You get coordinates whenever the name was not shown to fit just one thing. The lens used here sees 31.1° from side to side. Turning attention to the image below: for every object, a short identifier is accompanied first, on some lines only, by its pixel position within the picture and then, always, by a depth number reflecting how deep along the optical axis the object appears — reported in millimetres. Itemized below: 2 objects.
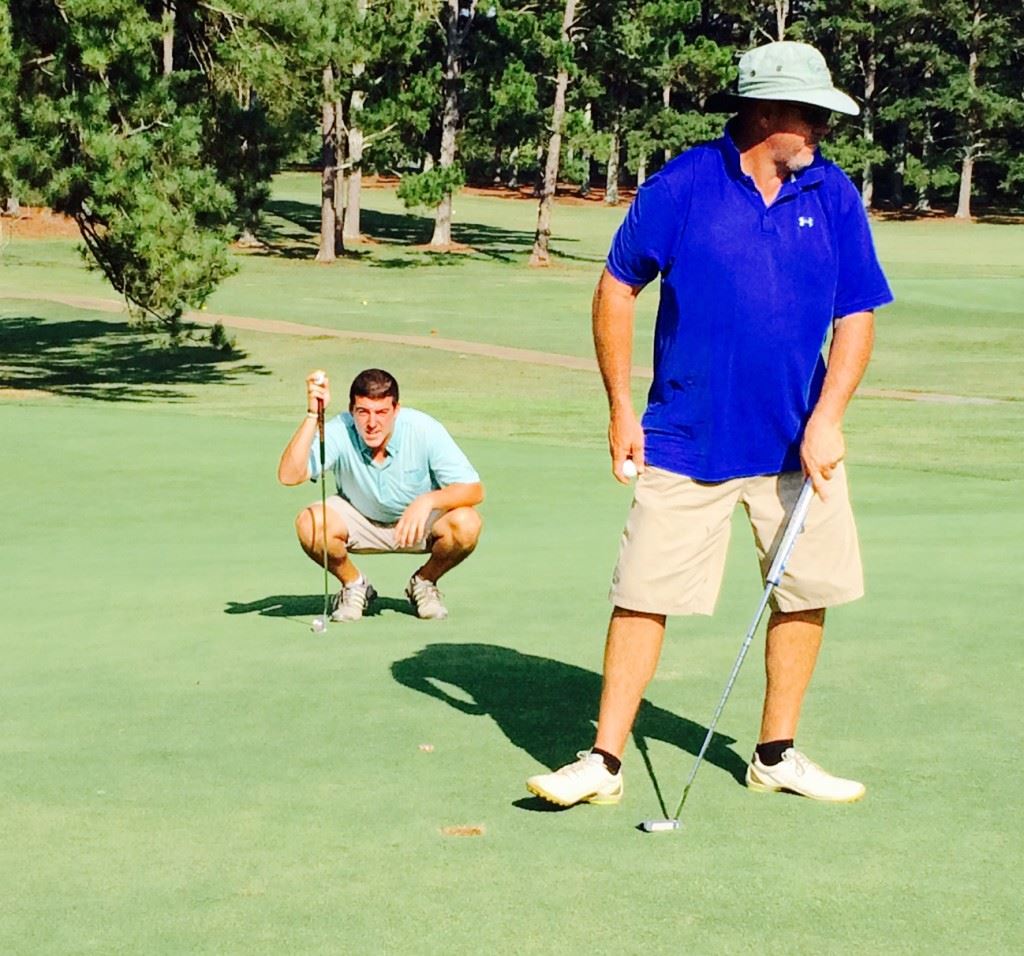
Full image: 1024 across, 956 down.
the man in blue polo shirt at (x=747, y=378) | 4684
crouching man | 7707
